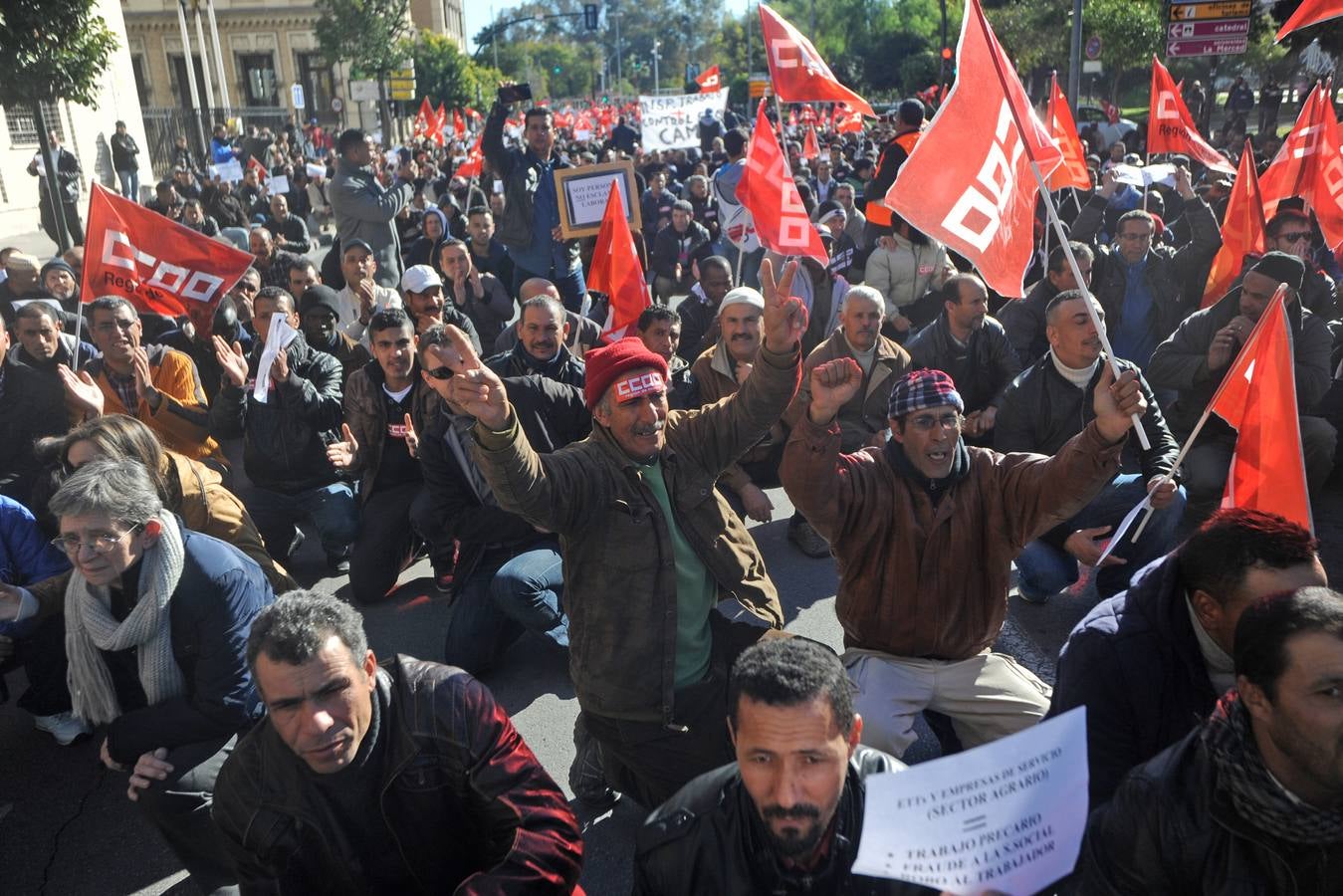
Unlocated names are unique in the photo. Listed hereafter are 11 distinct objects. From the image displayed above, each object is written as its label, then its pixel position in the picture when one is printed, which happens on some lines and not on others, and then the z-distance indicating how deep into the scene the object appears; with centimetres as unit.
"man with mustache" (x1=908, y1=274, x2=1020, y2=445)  620
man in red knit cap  346
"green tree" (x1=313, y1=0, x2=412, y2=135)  4212
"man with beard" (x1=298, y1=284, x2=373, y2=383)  706
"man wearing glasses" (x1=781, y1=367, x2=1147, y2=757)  341
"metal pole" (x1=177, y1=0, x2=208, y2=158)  2937
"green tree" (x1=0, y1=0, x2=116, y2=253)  1173
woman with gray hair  317
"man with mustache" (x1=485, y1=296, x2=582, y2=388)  566
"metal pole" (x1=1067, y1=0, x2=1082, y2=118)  1530
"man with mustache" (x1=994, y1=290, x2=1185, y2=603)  482
